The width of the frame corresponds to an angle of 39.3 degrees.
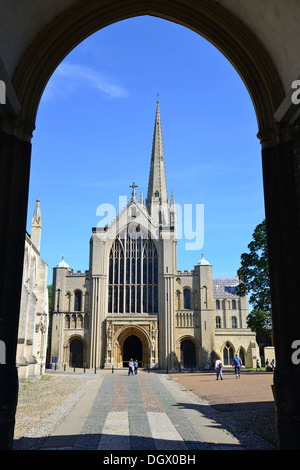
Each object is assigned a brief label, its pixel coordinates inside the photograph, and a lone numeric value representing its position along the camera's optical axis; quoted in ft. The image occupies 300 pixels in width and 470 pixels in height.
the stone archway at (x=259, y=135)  19.69
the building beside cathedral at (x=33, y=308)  72.79
